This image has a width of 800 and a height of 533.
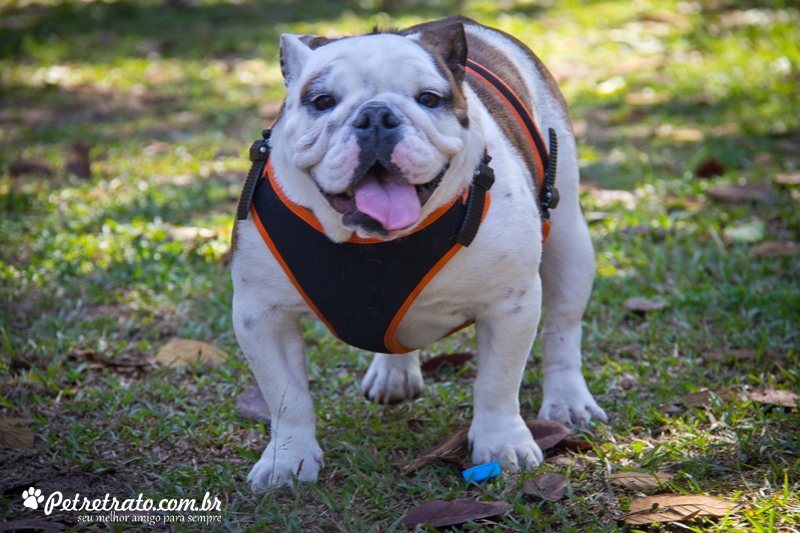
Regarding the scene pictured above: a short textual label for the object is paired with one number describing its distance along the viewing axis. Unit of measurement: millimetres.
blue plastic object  2354
